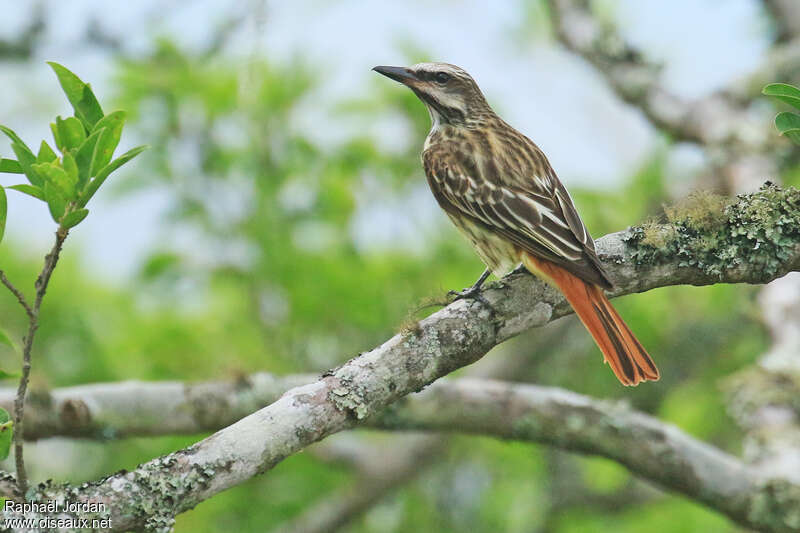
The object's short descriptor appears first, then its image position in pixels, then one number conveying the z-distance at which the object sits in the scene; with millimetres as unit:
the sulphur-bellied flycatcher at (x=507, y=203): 6445
